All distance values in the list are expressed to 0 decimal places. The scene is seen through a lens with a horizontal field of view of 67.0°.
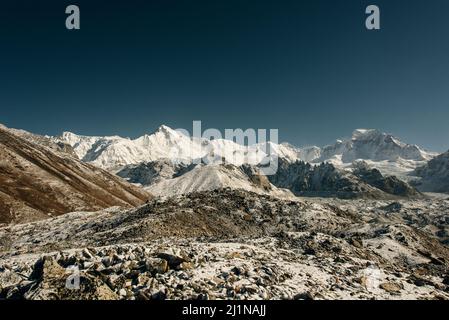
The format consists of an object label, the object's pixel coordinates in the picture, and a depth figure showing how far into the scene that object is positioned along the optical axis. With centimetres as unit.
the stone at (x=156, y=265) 1992
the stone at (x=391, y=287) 2202
